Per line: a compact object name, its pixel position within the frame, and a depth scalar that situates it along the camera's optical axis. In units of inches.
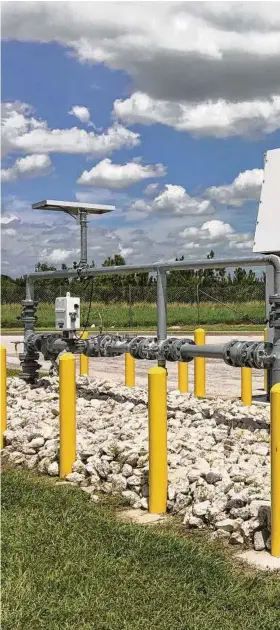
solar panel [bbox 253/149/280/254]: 364.5
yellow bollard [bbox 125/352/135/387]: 422.7
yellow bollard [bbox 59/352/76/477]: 241.5
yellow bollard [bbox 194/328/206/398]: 396.2
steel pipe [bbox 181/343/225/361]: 290.2
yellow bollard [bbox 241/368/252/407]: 373.4
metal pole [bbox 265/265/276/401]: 381.8
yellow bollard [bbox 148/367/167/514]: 206.4
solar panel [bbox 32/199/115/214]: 374.3
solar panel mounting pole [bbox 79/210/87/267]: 378.3
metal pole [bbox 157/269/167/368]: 318.0
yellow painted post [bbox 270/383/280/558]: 171.5
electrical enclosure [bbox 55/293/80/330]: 374.0
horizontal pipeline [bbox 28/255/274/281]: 282.8
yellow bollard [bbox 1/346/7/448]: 297.3
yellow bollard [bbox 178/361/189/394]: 407.2
